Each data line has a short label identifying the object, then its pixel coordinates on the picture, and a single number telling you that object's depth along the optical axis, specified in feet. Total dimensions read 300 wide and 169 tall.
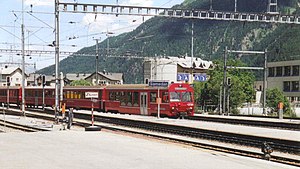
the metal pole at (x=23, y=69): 146.74
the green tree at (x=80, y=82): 412.07
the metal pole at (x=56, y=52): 104.47
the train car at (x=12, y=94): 215.98
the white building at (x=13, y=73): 464.57
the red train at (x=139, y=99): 126.93
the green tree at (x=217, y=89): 211.00
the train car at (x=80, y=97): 157.69
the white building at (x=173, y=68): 363.07
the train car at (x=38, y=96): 187.61
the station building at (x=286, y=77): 298.15
